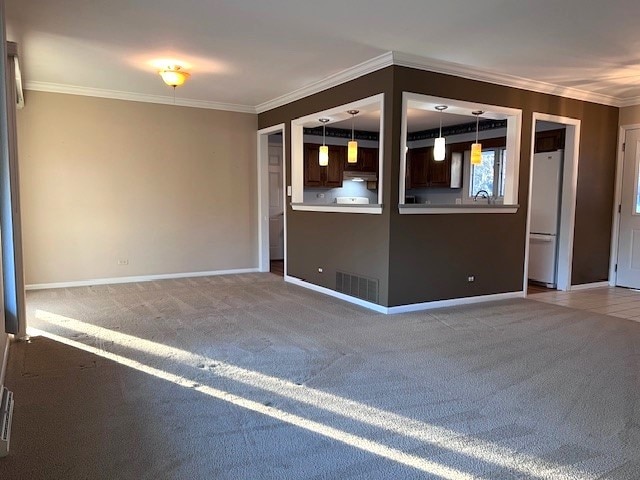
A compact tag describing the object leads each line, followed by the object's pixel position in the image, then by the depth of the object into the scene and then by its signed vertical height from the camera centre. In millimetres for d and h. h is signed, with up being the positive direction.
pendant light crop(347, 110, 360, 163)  6254 +624
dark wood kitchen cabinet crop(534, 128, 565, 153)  6168 +785
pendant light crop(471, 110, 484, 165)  5662 +532
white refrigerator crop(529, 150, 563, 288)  6133 -255
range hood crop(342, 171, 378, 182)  8789 +379
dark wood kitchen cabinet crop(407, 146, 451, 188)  8430 +512
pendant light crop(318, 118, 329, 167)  7000 +626
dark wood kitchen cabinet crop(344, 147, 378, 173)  8808 +662
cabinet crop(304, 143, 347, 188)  8359 +509
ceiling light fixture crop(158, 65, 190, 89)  4758 +1265
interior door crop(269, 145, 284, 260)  8398 -188
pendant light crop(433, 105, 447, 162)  5160 +542
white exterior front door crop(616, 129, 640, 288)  6152 -283
